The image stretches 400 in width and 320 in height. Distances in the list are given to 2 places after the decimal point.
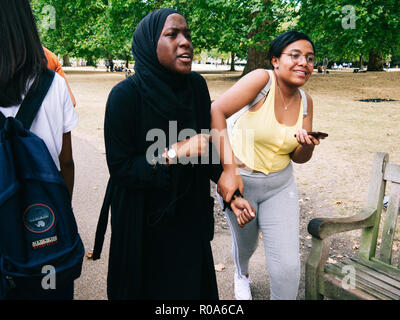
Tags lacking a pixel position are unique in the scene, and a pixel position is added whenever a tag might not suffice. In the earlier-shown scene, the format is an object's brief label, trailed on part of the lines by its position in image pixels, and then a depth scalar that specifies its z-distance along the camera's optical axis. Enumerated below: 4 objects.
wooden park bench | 2.14
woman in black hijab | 1.78
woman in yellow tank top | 2.29
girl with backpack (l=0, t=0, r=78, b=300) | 1.42
